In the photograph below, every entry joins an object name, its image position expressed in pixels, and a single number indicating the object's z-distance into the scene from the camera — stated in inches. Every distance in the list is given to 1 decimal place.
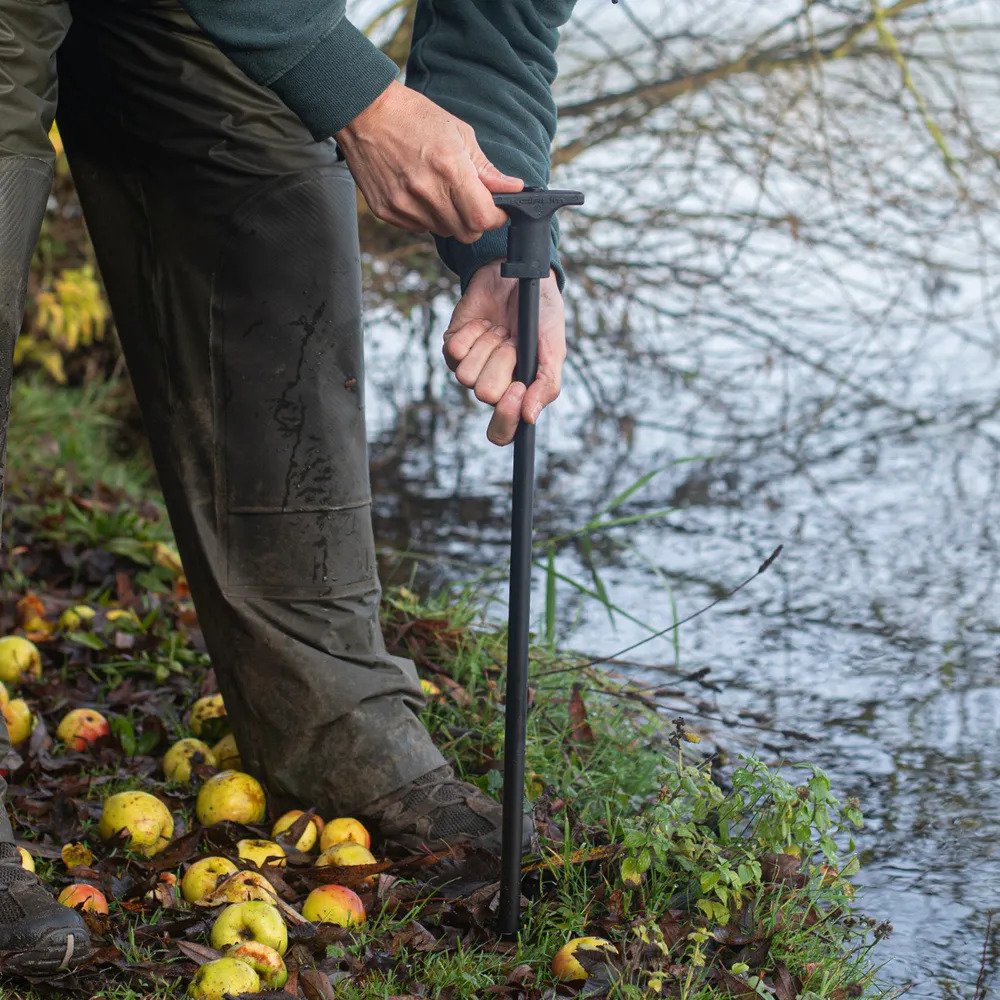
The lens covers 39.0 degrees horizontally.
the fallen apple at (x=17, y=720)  107.0
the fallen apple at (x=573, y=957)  78.6
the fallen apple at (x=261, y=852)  90.6
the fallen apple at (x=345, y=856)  90.7
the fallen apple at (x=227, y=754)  106.7
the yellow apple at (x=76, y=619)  129.2
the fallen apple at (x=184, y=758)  105.2
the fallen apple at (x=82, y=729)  109.7
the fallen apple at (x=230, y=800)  98.0
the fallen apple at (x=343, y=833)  94.3
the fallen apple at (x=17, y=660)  118.6
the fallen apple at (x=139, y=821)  92.9
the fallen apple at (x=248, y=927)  79.3
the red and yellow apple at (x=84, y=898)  83.7
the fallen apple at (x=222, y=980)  75.4
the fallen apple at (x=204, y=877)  85.8
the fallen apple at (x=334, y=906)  84.2
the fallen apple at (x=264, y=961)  77.2
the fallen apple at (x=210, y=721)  112.7
